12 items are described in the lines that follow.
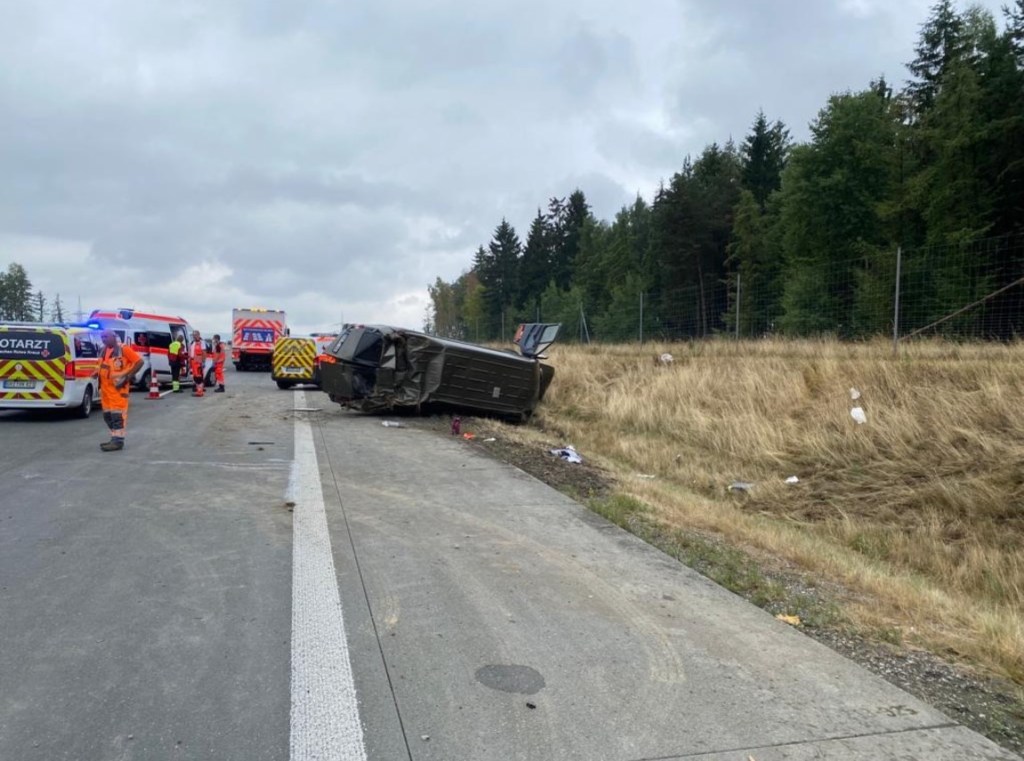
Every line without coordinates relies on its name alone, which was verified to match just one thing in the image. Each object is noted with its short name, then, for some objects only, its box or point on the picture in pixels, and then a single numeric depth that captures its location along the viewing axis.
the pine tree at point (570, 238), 87.94
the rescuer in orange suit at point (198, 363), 21.19
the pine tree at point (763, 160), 62.44
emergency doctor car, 13.66
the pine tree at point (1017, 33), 35.00
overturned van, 15.09
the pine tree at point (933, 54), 42.03
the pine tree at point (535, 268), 87.56
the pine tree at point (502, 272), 89.75
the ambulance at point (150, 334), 22.14
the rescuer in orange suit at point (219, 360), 23.08
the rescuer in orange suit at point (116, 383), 10.56
